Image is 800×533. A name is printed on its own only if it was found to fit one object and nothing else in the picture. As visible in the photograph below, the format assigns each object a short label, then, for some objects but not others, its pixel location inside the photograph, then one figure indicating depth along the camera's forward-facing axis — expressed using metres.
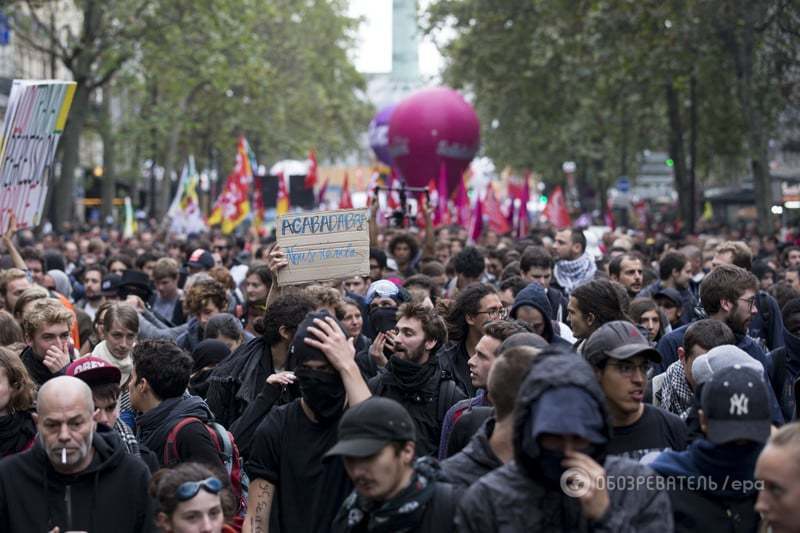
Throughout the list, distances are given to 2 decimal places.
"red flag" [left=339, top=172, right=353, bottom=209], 23.30
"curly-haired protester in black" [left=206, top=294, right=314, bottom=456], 6.70
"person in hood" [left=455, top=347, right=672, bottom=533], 4.06
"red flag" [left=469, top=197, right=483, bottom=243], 21.09
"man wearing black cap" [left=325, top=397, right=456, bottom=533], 4.44
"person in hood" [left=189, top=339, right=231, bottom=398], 8.24
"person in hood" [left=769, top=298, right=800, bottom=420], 7.77
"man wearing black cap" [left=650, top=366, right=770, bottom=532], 4.60
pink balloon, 35.47
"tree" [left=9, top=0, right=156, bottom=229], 32.34
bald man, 5.16
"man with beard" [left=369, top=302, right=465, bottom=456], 6.62
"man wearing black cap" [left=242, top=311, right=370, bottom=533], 5.50
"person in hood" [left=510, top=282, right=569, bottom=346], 8.07
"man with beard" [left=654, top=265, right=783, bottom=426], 8.26
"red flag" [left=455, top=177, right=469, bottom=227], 27.23
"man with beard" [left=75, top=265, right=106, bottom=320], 13.38
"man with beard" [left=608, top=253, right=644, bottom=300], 11.64
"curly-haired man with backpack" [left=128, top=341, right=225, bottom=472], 6.25
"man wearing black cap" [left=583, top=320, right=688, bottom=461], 5.30
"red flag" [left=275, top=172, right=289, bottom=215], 25.59
